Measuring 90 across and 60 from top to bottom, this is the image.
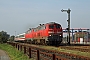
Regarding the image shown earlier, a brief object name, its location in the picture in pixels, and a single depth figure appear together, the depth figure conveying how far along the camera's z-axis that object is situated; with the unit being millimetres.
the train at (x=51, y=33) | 32531
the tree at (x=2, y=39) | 79031
